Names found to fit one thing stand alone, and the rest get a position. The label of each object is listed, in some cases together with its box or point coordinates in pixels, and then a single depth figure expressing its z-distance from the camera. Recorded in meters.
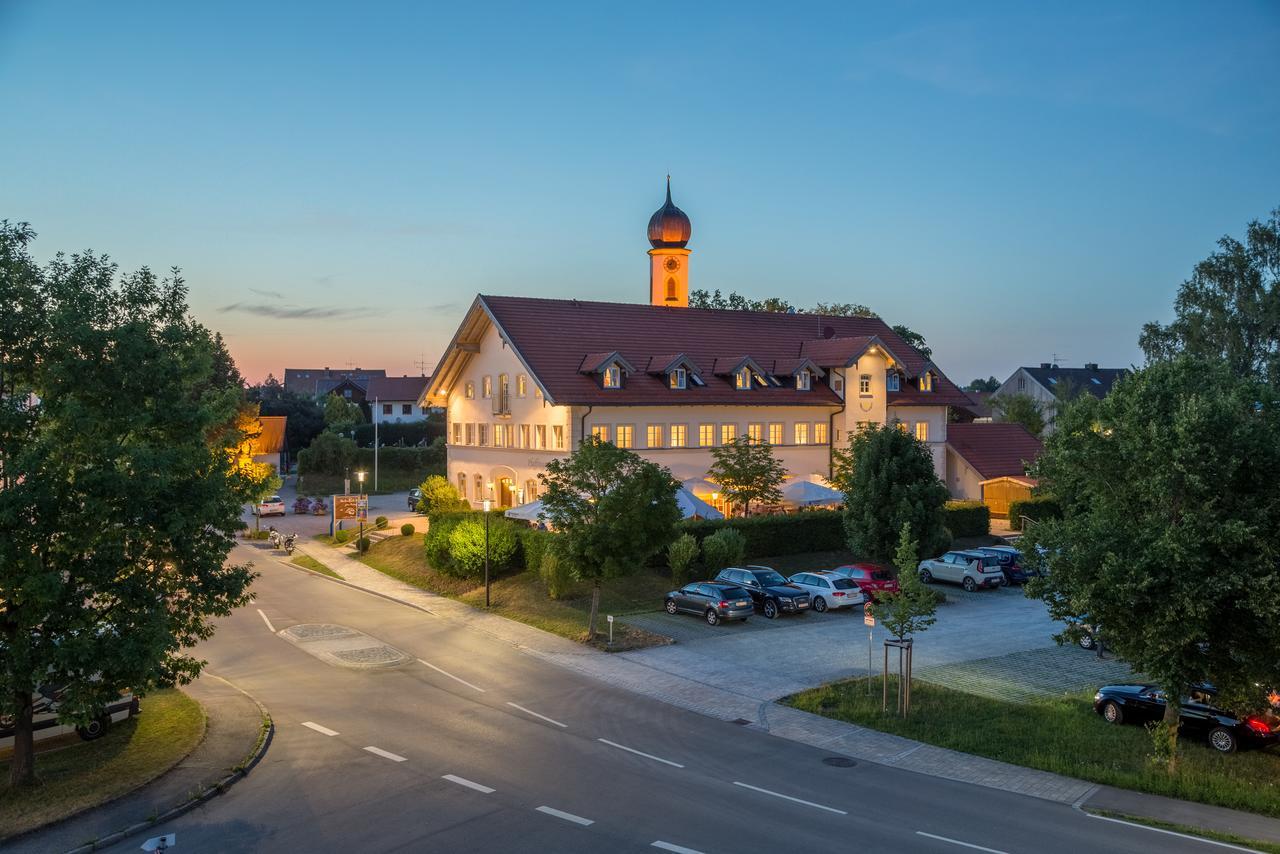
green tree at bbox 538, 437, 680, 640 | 28.86
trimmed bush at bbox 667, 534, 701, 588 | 36.22
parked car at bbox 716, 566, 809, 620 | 32.84
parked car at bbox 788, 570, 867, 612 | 33.69
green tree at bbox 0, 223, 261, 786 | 15.06
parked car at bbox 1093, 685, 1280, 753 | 19.08
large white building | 47.88
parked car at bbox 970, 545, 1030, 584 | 39.09
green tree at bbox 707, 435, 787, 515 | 44.62
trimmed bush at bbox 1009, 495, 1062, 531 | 52.28
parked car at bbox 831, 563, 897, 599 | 34.69
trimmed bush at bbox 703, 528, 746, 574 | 37.09
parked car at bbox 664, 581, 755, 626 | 31.58
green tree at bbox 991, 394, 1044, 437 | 76.69
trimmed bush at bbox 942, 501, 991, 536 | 47.72
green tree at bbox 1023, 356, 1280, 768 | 16.95
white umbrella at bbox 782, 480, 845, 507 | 45.94
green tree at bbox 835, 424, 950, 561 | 35.88
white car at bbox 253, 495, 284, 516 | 60.19
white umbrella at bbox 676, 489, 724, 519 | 40.81
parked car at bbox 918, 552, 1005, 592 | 38.41
